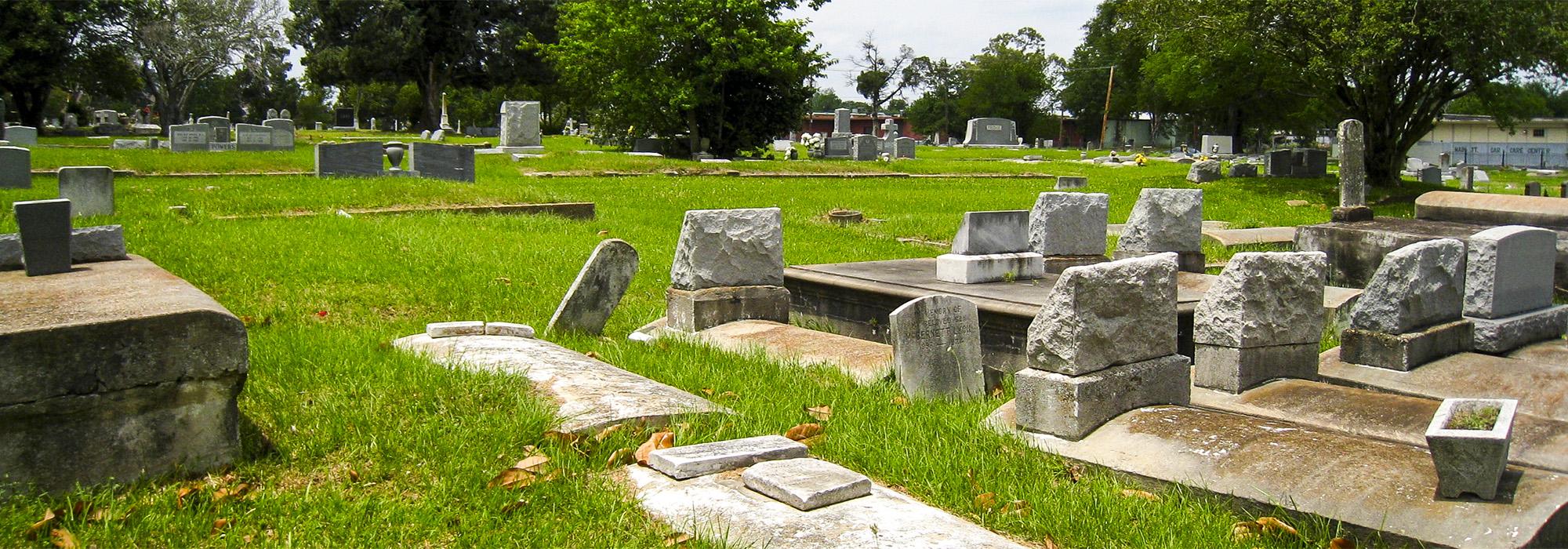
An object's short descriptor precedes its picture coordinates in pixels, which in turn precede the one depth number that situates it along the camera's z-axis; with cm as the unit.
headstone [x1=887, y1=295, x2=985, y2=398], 611
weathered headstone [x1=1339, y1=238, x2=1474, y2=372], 720
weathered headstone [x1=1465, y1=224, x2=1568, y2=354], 771
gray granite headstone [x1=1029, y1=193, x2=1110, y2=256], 1019
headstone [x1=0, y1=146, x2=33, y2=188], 1486
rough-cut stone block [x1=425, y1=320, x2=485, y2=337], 646
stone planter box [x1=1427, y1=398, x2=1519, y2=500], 416
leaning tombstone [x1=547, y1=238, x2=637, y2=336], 751
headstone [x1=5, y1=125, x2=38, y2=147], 3025
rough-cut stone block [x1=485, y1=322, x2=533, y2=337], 664
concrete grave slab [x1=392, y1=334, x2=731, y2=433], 492
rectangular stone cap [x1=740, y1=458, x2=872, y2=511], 407
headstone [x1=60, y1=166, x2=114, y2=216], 1184
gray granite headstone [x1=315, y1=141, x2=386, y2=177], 1778
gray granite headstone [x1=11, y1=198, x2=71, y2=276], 517
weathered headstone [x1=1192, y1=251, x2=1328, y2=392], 654
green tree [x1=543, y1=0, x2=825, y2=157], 3170
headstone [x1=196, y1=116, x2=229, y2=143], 3016
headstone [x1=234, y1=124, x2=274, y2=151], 2897
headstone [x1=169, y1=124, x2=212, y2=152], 2836
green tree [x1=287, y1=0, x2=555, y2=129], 5634
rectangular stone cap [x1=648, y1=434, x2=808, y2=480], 436
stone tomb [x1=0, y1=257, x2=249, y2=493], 376
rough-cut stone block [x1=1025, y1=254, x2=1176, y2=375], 525
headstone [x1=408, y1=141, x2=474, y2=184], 1806
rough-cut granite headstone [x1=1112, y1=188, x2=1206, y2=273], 1047
